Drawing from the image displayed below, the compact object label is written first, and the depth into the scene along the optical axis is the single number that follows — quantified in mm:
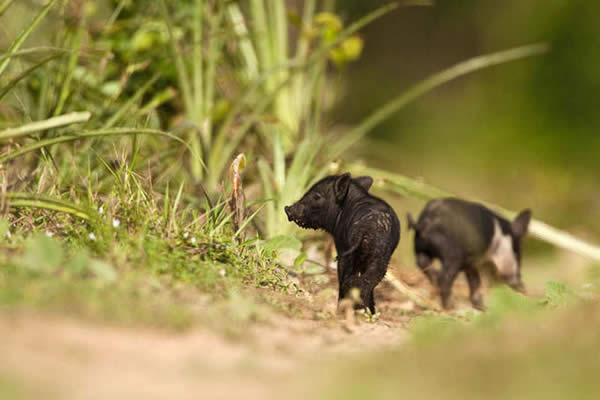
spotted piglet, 8703
